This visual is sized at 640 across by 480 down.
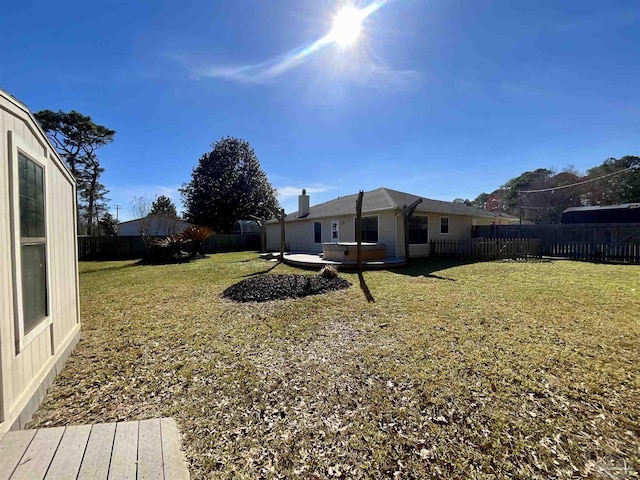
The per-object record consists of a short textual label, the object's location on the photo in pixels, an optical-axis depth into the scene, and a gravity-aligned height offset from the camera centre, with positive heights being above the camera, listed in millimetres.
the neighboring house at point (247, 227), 26442 +1057
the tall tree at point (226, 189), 28688 +5038
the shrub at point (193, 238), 16656 +96
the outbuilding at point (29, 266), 2021 -206
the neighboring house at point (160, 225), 18312 +1083
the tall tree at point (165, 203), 38978 +5068
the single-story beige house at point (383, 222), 13789 +759
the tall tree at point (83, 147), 25047 +8707
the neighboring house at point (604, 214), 17781 +1112
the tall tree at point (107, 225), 27288 +1640
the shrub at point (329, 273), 8266 -1036
